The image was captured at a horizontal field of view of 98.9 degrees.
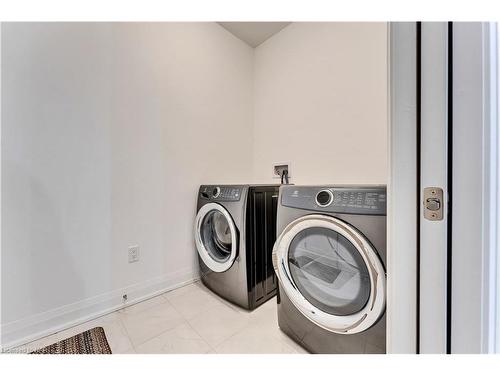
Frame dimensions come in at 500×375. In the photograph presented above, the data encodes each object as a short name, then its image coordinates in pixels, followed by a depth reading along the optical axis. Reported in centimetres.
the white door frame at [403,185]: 41
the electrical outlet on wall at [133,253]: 139
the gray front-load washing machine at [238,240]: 133
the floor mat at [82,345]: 100
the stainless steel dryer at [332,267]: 78
